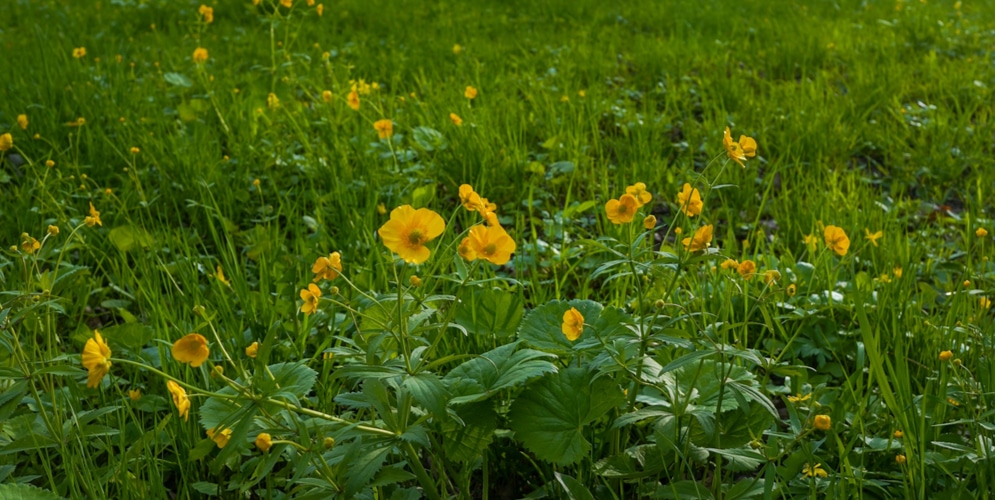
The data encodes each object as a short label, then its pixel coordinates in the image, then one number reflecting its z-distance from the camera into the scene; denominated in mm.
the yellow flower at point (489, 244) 850
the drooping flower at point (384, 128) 1312
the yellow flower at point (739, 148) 900
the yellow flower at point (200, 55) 1637
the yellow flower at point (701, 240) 875
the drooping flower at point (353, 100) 1432
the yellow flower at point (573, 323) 871
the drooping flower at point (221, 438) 841
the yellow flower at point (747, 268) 920
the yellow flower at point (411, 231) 844
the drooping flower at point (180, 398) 794
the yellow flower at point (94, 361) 774
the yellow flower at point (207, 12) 1801
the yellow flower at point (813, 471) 881
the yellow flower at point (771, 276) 872
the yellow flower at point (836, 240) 963
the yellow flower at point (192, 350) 783
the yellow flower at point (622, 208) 880
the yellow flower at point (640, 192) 907
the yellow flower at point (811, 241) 1134
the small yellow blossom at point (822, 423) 854
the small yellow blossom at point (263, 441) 833
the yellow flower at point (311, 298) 866
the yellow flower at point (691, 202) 891
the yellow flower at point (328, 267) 855
